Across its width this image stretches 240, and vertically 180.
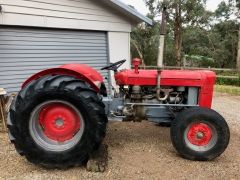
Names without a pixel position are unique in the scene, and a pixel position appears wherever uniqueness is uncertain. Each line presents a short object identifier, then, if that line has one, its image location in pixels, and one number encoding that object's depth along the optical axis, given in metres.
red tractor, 2.34
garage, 4.21
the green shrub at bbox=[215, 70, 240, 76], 12.76
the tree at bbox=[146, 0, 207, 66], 15.39
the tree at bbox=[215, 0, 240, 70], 18.65
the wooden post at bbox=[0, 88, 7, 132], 3.61
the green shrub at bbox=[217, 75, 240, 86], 10.67
